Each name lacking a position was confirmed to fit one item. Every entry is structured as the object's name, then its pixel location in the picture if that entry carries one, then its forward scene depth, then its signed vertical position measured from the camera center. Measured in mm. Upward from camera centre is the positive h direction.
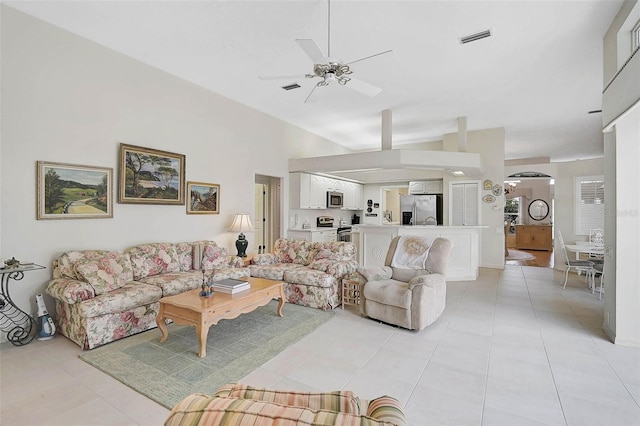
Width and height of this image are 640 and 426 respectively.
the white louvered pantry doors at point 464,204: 7340 +204
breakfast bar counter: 5859 -611
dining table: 5258 -624
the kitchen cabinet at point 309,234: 6735 -518
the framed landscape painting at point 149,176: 3969 +473
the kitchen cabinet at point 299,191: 6832 +460
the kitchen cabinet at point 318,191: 7164 +496
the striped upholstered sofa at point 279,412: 635 -441
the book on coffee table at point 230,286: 3305 -822
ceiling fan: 2591 +1353
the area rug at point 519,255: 9336 -1376
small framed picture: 4852 +209
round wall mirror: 12336 +159
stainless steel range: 8199 -585
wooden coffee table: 2779 -946
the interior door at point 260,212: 6855 -23
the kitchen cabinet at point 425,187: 8289 +687
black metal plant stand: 2992 -1101
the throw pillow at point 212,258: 4492 -698
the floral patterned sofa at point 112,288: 2924 -845
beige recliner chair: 3371 -872
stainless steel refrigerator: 7910 +57
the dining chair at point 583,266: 5218 -907
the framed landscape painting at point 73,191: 3297 +212
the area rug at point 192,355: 2346 -1319
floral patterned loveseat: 4180 -850
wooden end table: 4195 -1098
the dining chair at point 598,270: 5020 -931
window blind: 6887 +231
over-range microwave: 7801 +323
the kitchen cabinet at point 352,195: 8648 +498
